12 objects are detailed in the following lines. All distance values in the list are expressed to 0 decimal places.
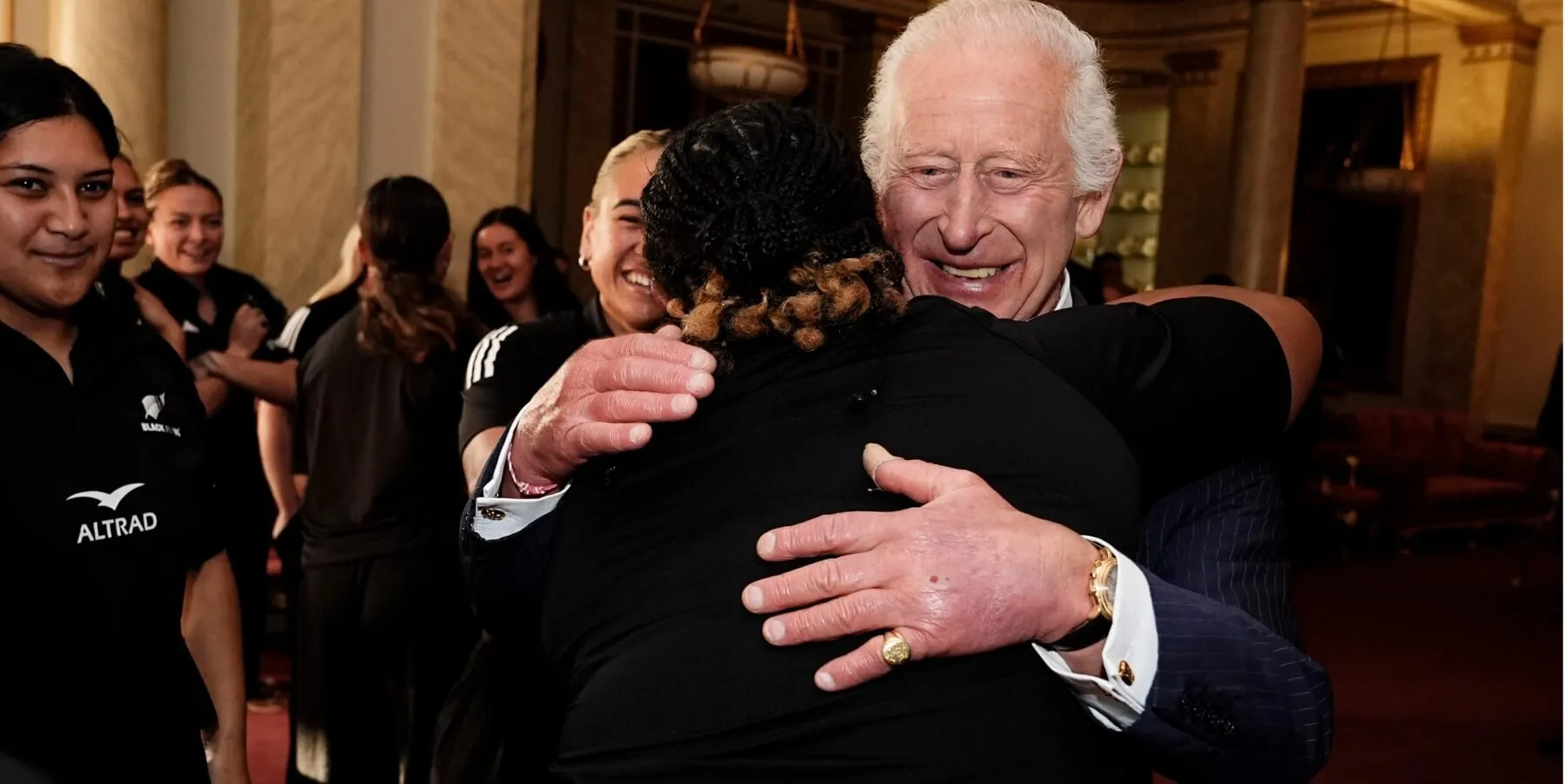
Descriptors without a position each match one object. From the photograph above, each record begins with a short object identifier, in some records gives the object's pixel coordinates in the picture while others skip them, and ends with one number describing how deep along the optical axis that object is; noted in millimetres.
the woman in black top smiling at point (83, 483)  1803
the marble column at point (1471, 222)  12648
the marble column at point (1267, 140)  11070
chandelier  9562
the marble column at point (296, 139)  5742
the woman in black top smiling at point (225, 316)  4457
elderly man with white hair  1162
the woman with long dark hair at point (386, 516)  3486
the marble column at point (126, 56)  5383
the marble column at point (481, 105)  6051
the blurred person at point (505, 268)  4961
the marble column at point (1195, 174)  14328
